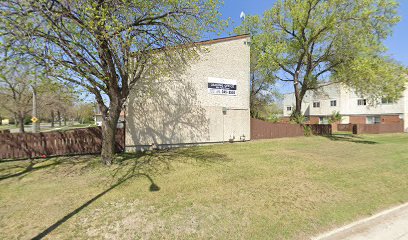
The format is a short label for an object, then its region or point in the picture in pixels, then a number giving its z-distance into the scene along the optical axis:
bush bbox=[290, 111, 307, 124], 20.42
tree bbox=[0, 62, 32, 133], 20.05
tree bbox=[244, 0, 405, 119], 15.71
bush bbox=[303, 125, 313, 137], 20.45
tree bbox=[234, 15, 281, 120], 20.27
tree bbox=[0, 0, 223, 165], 6.33
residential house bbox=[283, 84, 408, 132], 30.44
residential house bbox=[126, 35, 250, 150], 11.95
